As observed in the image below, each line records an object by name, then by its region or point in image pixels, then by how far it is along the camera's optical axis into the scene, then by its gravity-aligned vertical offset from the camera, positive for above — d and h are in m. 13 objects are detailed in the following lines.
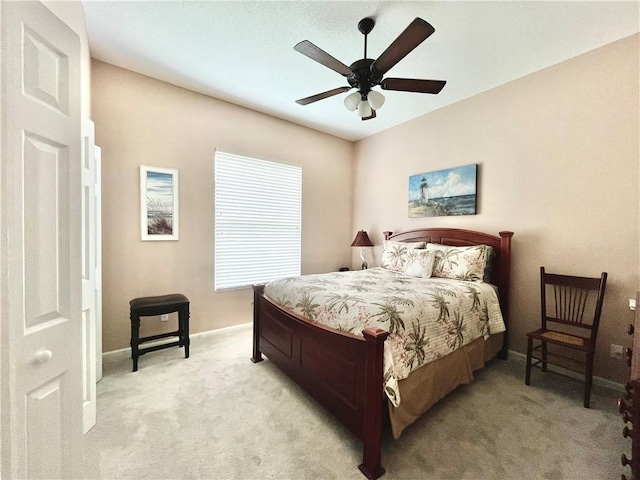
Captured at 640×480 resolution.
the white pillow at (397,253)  3.36 -0.24
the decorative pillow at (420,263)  3.00 -0.32
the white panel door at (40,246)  0.88 -0.05
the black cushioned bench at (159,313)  2.49 -0.77
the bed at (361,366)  1.49 -0.96
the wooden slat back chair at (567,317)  2.20 -0.75
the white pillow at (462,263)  2.81 -0.30
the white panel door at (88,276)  1.80 -0.31
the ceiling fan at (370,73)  1.70 +1.22
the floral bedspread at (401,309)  1.65 -0.55
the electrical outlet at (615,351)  2.30 -0.99
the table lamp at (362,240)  4.32 -0.08
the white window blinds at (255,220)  3.50 +0.20
